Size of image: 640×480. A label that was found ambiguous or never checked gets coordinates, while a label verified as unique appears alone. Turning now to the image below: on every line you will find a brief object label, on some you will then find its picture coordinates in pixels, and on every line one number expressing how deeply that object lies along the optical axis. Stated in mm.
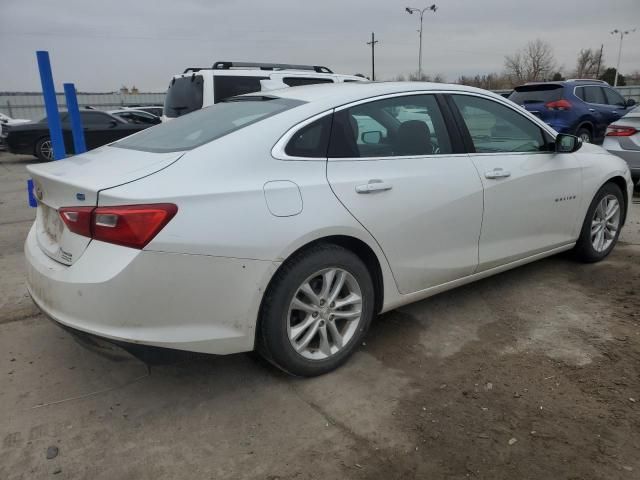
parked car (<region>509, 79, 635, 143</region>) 10781
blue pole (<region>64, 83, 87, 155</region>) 5410
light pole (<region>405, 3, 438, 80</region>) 35531
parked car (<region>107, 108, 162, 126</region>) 14414
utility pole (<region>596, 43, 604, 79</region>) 62747
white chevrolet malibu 2268
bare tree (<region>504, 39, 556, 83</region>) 56812
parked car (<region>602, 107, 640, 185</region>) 7109
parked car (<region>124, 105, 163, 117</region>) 20500
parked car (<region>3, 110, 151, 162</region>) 12500
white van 7509
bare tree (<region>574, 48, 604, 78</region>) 64488
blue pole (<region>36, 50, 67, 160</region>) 5008
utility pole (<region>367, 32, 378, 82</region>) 49000
